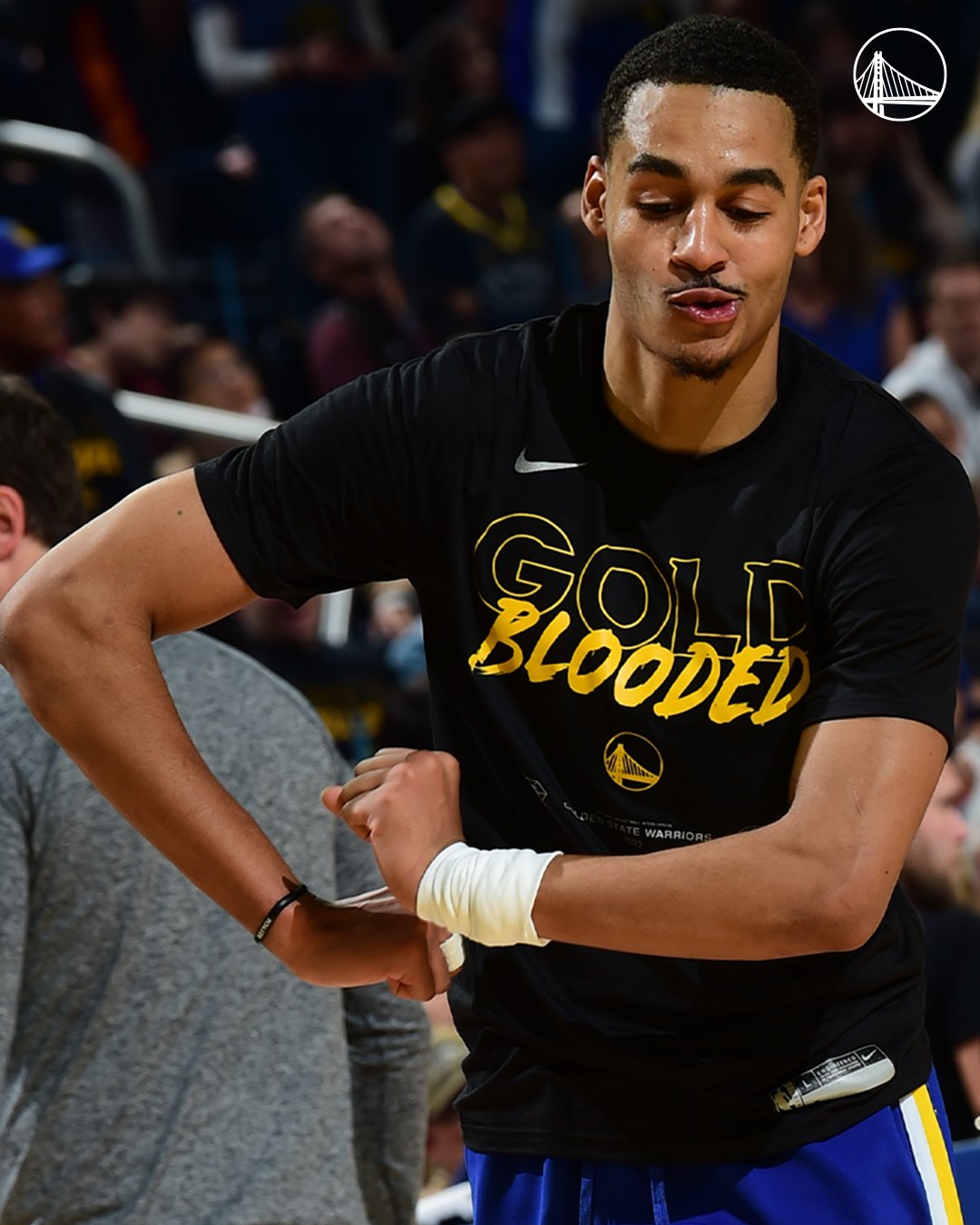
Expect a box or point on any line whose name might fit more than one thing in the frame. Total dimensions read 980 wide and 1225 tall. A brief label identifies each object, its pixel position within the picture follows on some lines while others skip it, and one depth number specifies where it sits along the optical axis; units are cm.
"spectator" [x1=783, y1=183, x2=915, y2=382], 1439
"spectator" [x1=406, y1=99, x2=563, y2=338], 1667
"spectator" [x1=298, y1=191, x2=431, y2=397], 1550
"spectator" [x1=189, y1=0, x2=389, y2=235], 1759
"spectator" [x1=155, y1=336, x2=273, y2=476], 1512
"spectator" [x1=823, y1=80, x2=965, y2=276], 1590
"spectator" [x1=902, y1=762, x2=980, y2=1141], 845
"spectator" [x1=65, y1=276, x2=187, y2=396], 1550
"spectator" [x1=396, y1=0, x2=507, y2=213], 1842
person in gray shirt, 480
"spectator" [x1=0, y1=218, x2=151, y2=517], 1082
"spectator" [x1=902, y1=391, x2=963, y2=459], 1371
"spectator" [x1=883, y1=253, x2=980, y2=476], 1460
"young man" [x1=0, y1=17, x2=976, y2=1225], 400
